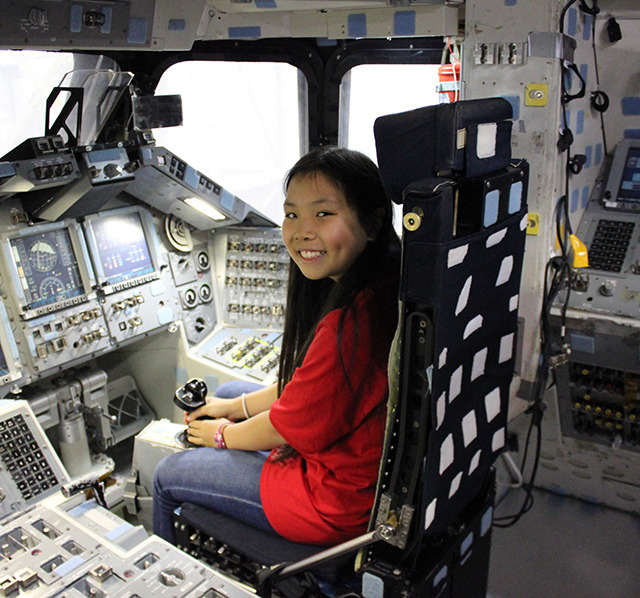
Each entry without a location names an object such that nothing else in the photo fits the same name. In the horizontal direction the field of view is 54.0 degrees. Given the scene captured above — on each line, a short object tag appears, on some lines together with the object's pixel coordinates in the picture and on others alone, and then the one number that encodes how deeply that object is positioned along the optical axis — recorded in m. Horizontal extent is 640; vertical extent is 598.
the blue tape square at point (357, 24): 3.04
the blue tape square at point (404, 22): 2.84
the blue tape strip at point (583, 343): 2.79
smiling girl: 1.67
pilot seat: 1.38
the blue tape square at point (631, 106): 3.10
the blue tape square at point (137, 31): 2.88
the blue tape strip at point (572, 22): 2.62
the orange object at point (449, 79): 3.37
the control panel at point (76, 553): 1.93
